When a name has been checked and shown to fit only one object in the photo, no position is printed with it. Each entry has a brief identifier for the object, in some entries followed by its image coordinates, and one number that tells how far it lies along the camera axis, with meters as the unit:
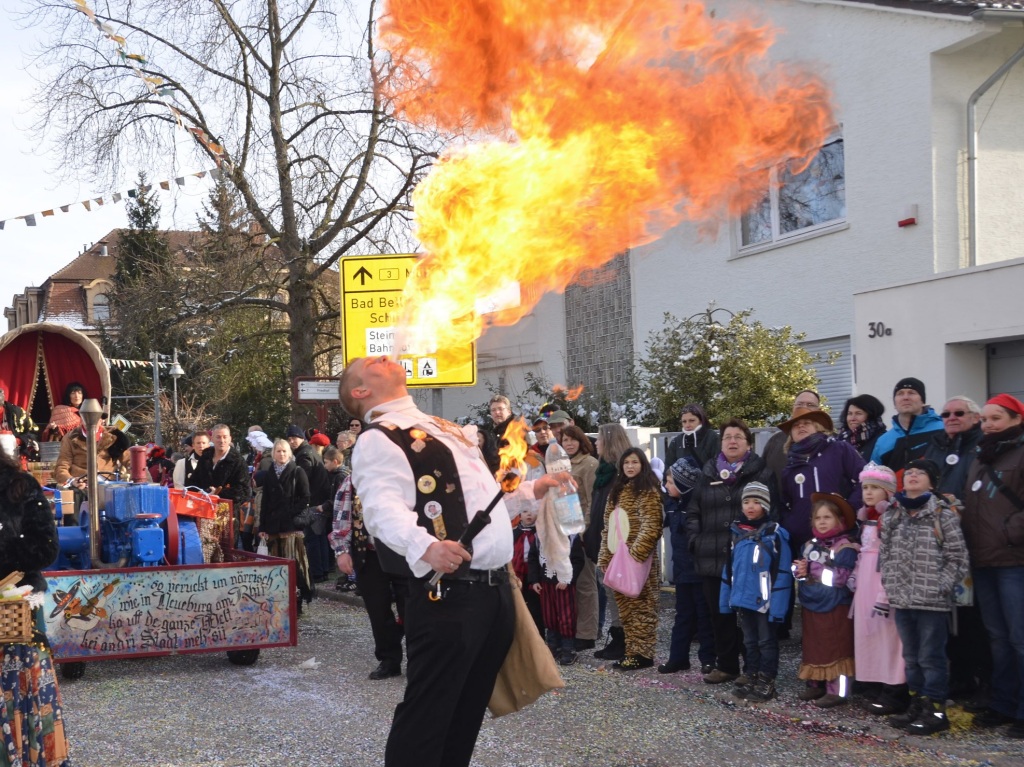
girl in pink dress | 6.85
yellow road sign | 13.27
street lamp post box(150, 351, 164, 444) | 35.49
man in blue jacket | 7.62
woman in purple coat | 7.64
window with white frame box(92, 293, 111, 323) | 61.91
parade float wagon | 8.47
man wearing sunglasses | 7.01
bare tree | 19.23
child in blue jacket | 7.32
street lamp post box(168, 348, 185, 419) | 36.53
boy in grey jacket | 6.49
